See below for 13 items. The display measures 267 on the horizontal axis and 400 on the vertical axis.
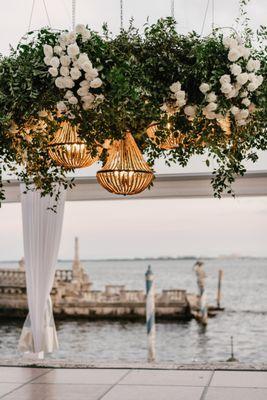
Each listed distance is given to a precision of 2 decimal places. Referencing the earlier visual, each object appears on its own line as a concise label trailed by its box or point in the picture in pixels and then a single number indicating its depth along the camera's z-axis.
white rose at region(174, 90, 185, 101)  2.90
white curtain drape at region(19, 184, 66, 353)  6.55
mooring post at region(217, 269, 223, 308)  27.67
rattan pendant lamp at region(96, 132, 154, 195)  3.36
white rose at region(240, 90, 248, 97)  2.96
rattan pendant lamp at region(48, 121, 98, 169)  3.48
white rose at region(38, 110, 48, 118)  3.11
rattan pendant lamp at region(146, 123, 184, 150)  3.49
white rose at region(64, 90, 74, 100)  2.89
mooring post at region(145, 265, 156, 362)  12.15
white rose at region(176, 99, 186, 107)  2.92
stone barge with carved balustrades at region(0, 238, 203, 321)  24.53
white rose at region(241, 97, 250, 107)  2.97
